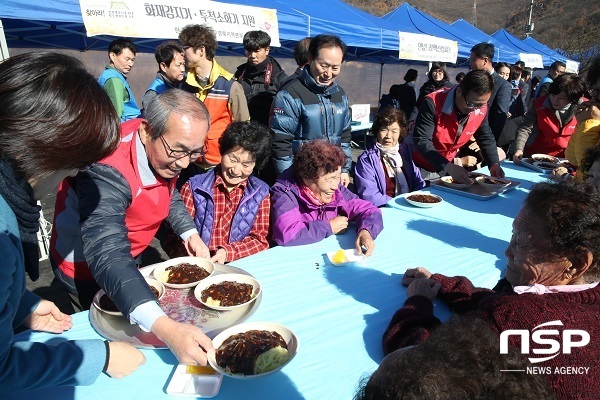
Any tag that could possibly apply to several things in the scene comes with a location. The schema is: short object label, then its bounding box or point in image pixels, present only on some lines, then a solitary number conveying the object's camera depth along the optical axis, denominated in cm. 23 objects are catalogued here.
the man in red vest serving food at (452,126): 349
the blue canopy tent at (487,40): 1305
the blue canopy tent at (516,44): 1585
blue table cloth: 119
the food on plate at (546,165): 392
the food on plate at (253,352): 120
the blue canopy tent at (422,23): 1078
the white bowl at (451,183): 321
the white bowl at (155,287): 142
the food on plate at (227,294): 155
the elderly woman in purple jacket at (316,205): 224
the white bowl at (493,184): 320
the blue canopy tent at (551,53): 1717
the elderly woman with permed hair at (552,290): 97
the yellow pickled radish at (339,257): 196
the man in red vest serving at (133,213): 129
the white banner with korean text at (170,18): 428
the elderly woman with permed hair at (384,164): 318
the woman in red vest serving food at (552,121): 416
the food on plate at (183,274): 175
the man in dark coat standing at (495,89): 485
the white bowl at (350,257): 196
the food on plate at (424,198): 288
